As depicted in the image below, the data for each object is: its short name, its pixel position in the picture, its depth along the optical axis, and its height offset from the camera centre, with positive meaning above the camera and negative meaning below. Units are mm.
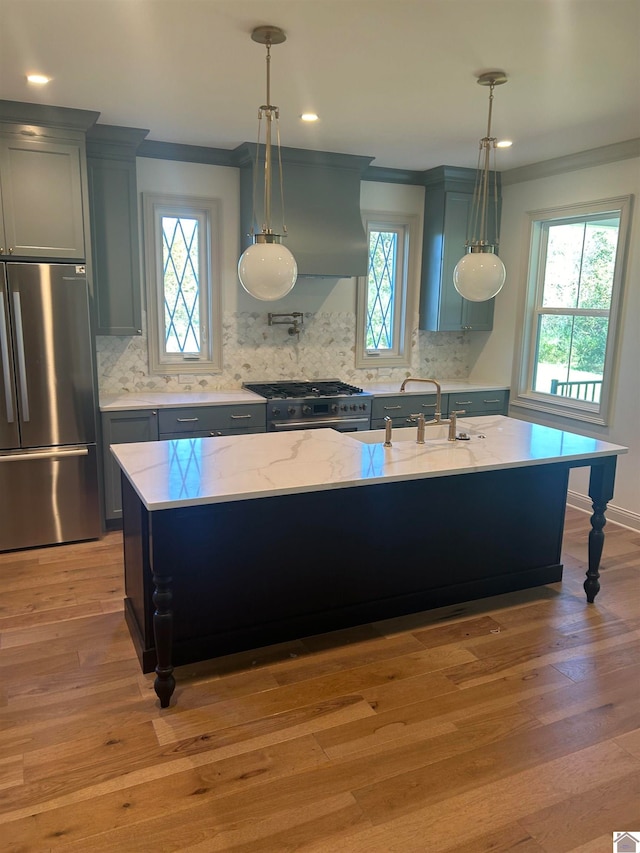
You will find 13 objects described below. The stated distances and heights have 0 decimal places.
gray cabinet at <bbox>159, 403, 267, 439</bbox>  4270 -813
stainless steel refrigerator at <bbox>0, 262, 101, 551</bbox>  3674 -652
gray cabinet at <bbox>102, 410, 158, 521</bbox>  4121 -874
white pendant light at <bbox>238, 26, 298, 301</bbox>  2576 +163
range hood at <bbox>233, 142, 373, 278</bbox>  4551 +689
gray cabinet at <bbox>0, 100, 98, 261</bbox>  3572 +668
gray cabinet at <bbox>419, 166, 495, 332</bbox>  5188 +462
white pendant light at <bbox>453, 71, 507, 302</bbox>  3002 +167
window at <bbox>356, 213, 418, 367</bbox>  5379 +94
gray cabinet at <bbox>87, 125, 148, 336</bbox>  4043 +475
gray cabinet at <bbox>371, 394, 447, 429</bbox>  4902 -804
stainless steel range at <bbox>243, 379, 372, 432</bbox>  4508 -740
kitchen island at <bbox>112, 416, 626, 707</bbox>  2461 -1013
